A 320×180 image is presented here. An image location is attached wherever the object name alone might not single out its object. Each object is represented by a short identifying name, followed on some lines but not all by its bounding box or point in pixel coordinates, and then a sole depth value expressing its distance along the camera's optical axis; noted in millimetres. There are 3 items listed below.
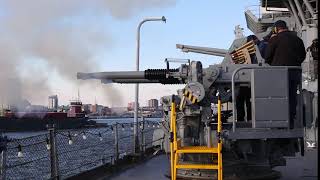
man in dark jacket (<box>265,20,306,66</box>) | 8320
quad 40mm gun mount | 8031
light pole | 15398
